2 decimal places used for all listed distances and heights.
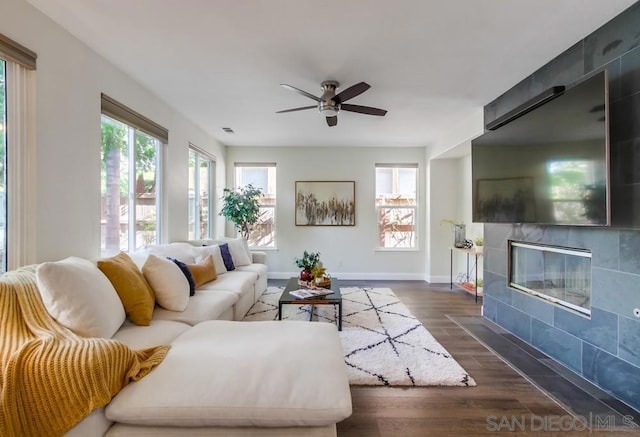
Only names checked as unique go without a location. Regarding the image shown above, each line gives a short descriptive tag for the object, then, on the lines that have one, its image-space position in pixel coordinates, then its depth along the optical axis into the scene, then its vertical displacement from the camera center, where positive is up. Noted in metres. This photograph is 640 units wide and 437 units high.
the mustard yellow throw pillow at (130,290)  1.99 -0.48
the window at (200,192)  4.55 +0.38
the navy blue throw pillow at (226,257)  3.84 -0.51
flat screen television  1.90 +0.41
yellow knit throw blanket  1.11 -0.61
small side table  4.14 -0.61
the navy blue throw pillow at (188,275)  2.68 -0.52
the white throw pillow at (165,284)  2.28 -0.50
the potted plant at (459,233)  4.93 -0.27
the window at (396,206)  5.73 +0.19
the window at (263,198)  5.74 +0.35
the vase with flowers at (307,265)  3.46 -0.55
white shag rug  2.23 -1.15
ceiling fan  2.79 +1.06
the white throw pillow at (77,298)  1.53 -0.42
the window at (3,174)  1.82 +0.26
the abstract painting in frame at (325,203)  5.64 +0.25
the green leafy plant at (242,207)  5.05 +0.16
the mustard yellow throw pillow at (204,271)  2.98 -0.55
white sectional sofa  1.22 -0.73
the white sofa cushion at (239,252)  4.12 -0.49
